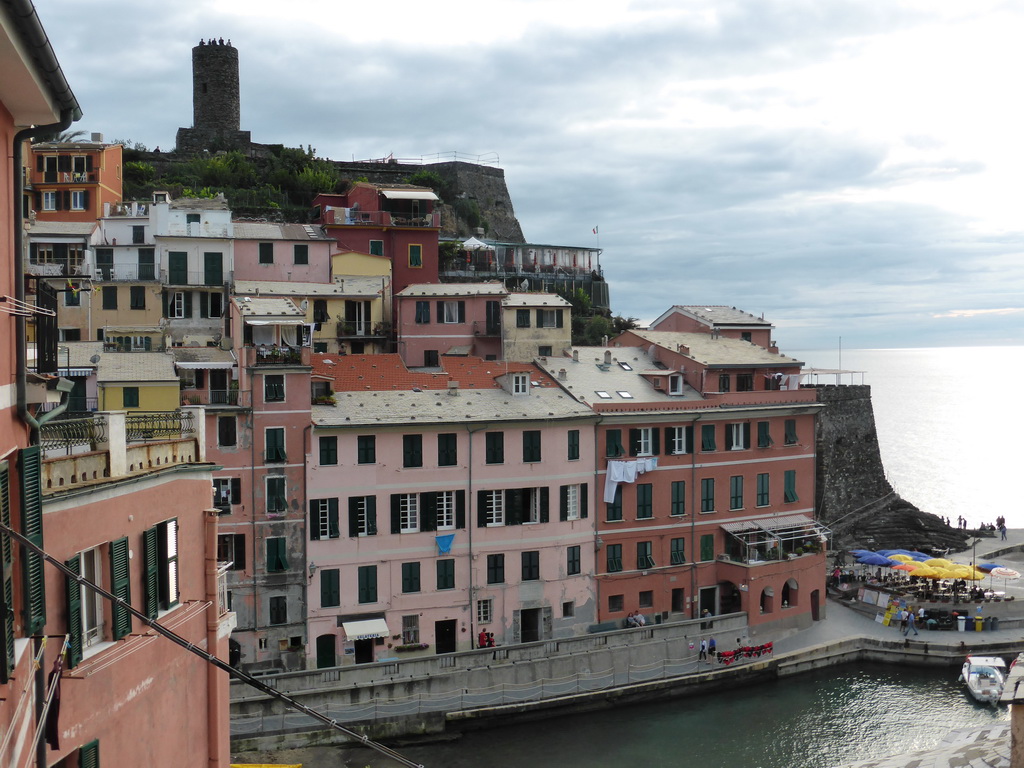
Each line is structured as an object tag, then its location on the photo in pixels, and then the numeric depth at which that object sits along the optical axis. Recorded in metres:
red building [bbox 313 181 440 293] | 61.34
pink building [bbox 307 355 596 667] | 38.75
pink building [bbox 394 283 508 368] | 53.72
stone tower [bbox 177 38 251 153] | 93.31
